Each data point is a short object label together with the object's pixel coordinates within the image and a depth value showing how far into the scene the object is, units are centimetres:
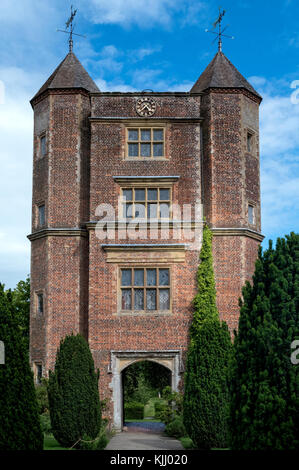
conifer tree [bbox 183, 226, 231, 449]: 1521
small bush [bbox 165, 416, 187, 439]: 1881
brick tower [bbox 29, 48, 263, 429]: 2072
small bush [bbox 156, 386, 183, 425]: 1953
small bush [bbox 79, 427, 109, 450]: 1535
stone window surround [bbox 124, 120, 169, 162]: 2220
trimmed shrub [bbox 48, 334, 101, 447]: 1577
